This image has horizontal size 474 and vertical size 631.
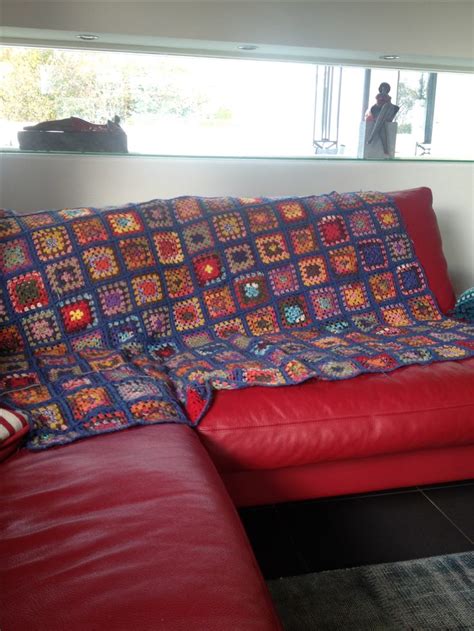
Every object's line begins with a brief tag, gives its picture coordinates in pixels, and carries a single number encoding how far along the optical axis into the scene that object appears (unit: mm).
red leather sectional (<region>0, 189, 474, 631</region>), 961
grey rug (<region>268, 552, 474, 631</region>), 1487
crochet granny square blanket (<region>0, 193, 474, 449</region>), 1798
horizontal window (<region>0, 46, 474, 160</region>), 2641
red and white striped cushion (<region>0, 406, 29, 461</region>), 1421
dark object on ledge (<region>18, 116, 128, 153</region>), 2465
